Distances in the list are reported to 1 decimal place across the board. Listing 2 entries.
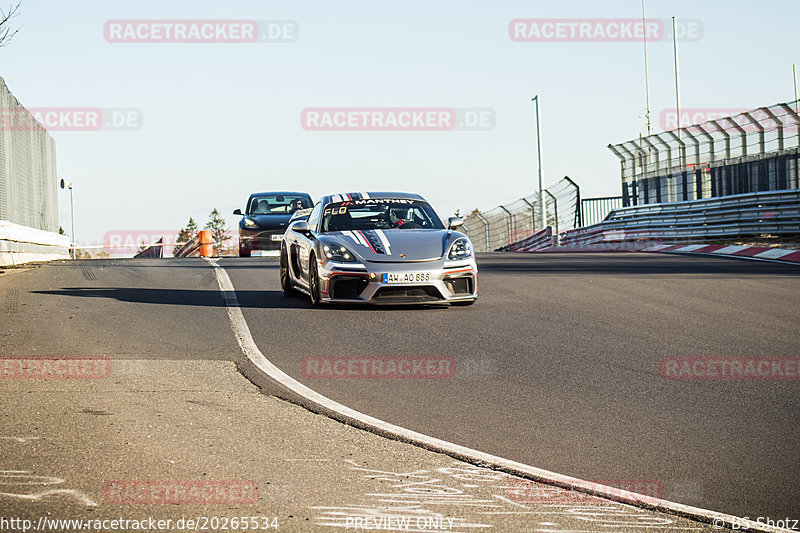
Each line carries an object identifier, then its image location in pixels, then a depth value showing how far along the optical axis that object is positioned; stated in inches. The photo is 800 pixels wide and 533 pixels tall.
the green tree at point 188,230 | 6136.8
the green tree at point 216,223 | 5910.4
